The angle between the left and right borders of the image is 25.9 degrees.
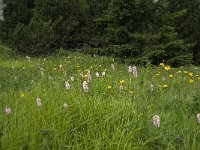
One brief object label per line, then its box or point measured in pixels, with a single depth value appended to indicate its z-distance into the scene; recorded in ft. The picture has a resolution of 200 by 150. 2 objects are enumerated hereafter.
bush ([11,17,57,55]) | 65.00
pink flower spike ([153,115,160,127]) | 12.00
